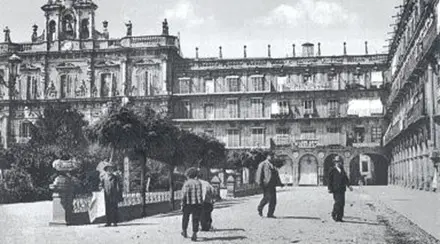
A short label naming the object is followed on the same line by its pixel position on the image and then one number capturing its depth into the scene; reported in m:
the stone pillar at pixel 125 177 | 28.05
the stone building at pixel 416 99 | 28.95
